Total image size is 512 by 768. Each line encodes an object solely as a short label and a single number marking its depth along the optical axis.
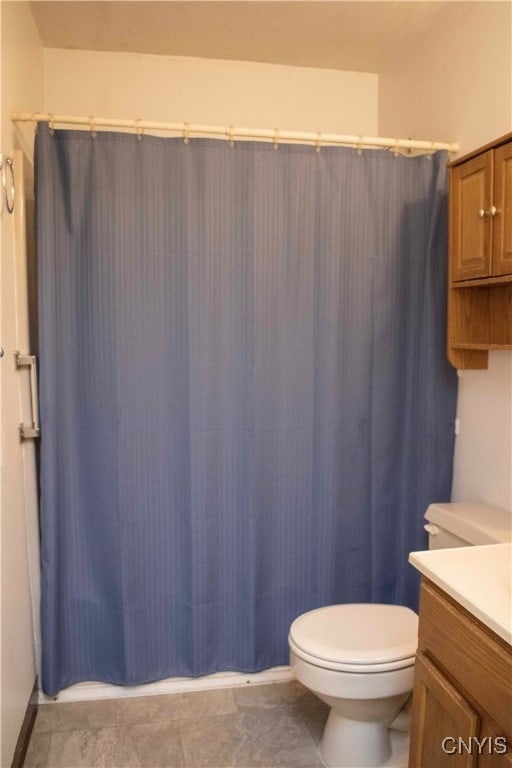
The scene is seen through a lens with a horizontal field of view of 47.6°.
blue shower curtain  1.92
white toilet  1.60
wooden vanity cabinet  1.08
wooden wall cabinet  1.61
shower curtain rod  1.82
